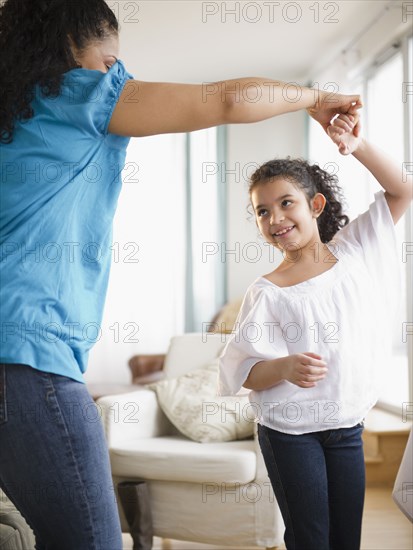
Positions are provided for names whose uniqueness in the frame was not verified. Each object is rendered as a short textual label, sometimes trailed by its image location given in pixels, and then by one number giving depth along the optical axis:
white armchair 2.59
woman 0.93
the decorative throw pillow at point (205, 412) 2.84
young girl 1.48
